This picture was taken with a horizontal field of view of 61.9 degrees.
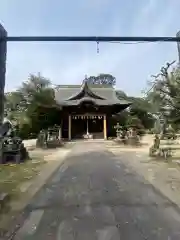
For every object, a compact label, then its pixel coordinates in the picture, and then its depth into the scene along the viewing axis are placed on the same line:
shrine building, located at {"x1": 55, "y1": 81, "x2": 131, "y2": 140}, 17.71
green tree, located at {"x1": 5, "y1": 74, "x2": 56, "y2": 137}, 17.18
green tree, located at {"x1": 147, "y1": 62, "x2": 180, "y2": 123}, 7.98
